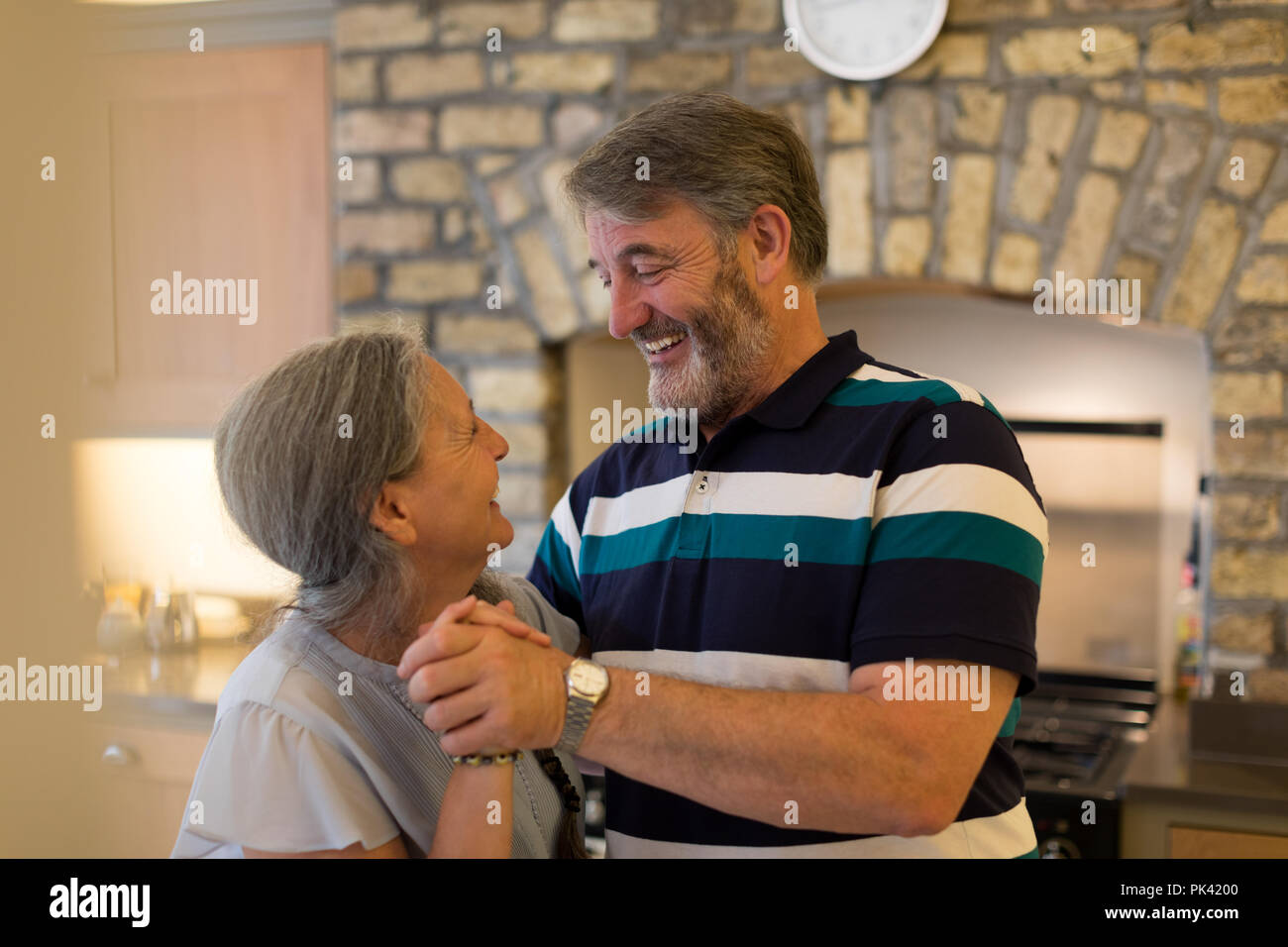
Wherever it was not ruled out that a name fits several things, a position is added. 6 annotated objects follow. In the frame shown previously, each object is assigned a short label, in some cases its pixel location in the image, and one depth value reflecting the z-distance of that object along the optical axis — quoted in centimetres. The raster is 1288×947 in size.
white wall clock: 231
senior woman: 98
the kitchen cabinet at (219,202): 278
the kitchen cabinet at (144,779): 265
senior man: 95
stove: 210
